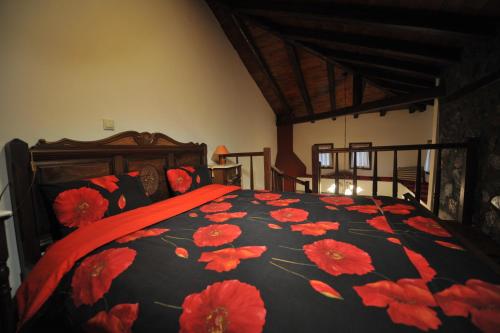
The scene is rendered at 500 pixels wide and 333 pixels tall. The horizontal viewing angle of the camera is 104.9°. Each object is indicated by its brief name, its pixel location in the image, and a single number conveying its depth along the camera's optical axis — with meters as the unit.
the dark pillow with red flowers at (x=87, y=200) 1.06
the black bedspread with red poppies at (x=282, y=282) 0.47
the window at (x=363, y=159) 6.76
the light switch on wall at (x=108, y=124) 1.65
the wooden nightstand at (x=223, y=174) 2.64
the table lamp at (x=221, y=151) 3.01
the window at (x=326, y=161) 7.53
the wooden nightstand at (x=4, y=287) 0.86
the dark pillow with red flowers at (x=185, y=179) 1.82
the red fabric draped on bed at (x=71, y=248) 0.75
